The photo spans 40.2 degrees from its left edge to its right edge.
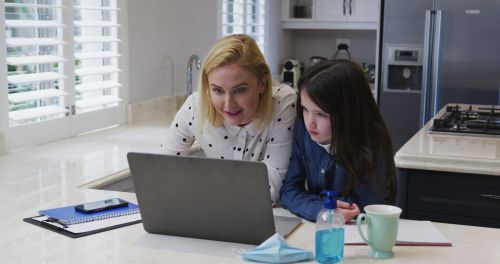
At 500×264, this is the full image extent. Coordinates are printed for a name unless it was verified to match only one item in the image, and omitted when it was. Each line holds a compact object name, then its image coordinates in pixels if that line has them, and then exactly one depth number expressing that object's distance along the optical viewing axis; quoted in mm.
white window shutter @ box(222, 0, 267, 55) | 4945
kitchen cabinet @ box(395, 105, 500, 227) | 2477
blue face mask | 1497
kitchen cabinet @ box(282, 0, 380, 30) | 5637
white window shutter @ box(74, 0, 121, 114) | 3174
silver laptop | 1578
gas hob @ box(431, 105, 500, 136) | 3027
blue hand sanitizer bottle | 1460
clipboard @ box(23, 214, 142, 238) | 1729
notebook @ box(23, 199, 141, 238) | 1761
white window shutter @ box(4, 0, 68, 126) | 2725
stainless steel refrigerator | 4598
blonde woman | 1983
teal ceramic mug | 1513
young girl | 1840
